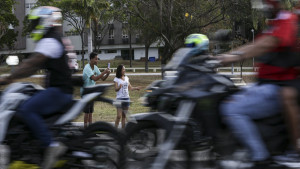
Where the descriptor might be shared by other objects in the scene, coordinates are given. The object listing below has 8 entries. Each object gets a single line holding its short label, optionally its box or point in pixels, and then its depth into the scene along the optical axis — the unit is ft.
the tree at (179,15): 154.92
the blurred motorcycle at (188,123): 30.71
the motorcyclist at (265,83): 29.27
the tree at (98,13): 239.46
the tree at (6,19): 291.79
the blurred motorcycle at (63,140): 32.27
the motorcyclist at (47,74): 31.68
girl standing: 63.32
